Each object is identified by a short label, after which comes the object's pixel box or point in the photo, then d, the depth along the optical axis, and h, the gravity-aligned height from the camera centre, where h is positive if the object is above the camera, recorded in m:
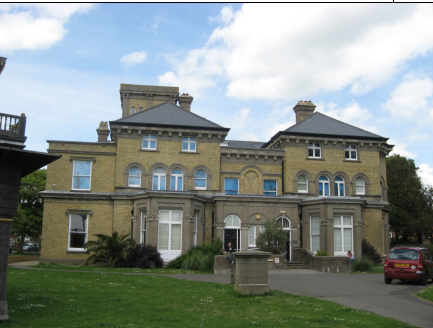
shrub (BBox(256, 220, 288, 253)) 27.16 -0.16
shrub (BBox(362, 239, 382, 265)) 31.11 -1.00
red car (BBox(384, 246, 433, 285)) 19.03 -1.15
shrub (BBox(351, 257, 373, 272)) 26.95 -1.70
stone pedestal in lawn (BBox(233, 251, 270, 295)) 14.14 -1.18
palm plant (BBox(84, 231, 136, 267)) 26.70 -0.84
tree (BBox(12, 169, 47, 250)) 49.03 +3.16
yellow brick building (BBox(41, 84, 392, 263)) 29.81 +3.50
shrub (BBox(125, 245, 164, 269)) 26.02 -1.34
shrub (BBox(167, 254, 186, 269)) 26.48 -1.66
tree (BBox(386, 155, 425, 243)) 51.00 +4.78
